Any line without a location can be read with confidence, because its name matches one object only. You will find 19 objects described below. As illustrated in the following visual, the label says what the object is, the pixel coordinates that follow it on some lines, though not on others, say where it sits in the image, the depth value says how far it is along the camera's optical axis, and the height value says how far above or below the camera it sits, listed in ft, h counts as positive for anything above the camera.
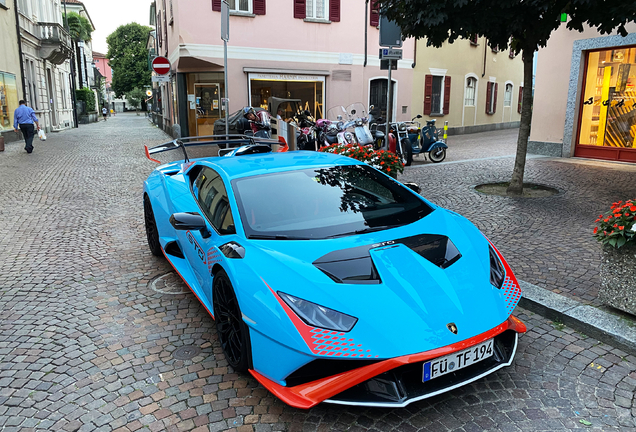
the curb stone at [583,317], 11.41 -5.01
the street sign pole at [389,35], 28.02 +4.18
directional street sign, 27.63 +3.07
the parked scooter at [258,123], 44.09 -1.24
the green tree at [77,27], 152.35 +25.49
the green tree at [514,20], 22.47 +4.31
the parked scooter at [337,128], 40.27 -1.57
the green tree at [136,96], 243.40 +5.86
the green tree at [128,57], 238.68 +24.25
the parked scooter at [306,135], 45.19 -2.31
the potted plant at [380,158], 24.39 -2.37
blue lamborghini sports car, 8.24 -3.24
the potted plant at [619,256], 11.84 -3.53
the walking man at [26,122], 53.93 -1.58
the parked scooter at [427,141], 42.14 -2.60
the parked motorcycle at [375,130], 40.95 -1.72
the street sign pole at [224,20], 28.19 +4.93
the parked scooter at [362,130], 39.81 -1.62
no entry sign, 42.96 +3.62
